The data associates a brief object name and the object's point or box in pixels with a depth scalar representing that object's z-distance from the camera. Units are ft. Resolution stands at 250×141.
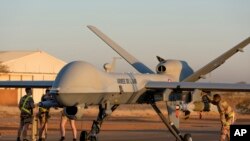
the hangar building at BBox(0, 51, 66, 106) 282.97
